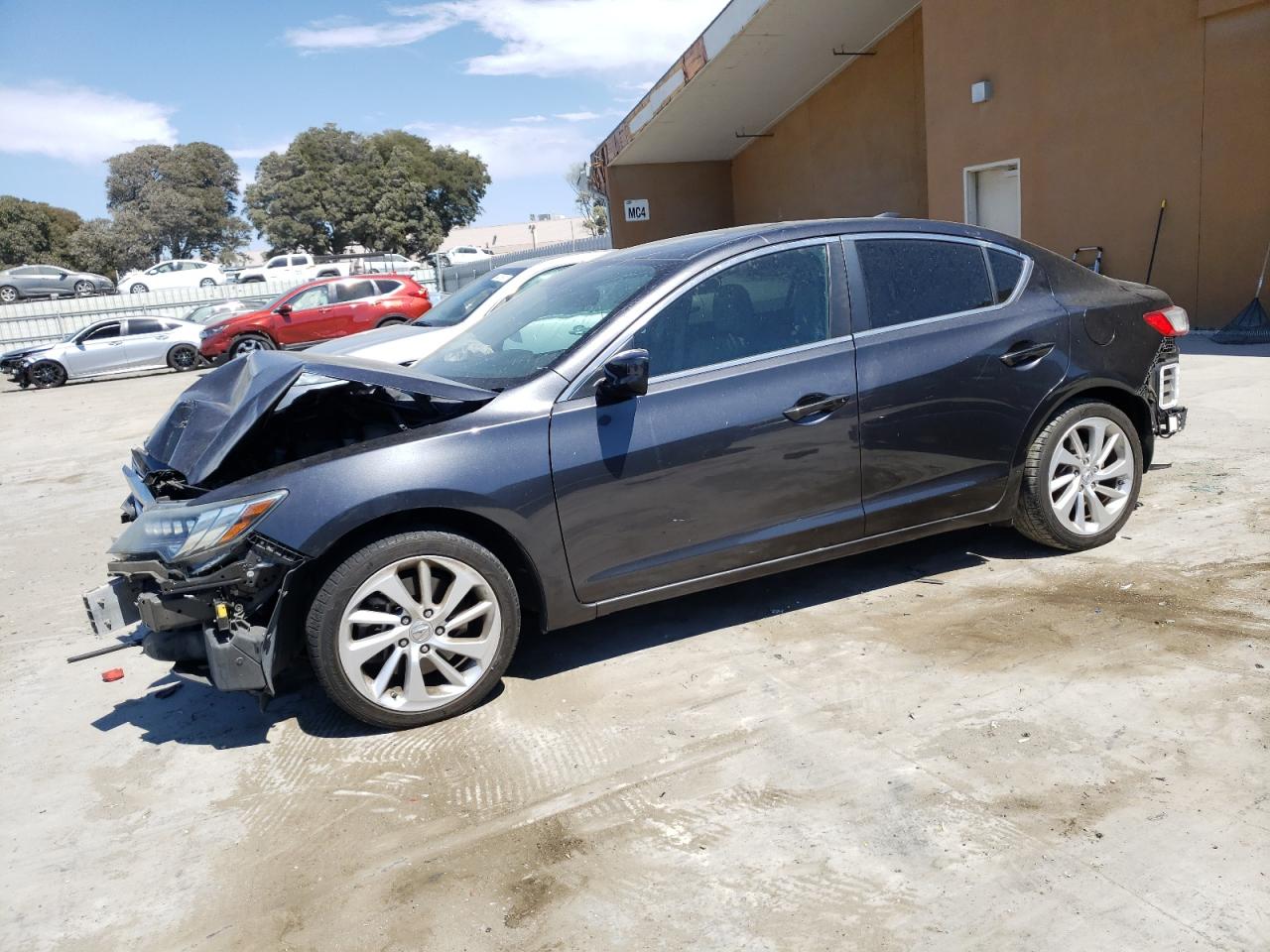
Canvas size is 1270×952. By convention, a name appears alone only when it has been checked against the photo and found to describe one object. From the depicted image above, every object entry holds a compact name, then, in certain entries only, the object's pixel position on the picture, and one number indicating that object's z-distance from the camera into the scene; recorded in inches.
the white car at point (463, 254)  1686.3
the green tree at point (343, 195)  2262.6
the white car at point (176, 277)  1675.8
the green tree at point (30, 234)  2351.1
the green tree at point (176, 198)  2465.6
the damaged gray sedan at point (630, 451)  141.9
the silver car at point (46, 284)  1558.8
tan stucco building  461.1
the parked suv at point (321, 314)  803.4
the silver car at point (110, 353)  858.1
